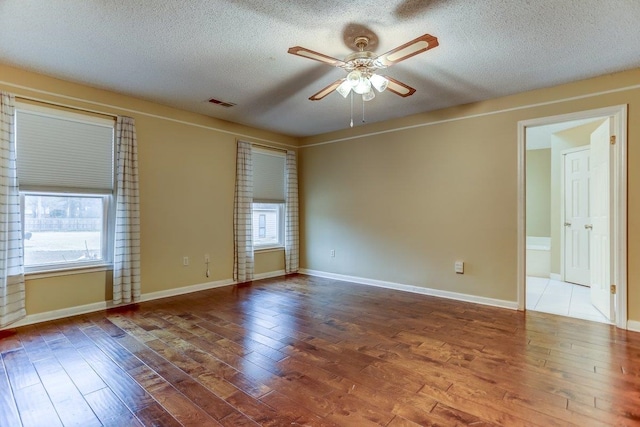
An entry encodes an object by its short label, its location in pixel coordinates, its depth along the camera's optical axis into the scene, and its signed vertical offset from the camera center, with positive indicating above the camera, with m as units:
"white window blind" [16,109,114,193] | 3.21 +0.67
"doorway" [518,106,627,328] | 3.19 +0.14
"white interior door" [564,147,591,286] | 5.02 -0.01
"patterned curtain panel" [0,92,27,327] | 2.99 -0.12
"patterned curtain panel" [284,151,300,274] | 5.77 -0.01
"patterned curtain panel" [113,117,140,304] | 3.73 -0.06
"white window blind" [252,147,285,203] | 5.38 +0.68
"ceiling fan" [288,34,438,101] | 2.29 +1.13
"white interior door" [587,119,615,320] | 3.32 -0.05
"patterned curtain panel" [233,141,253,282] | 5.00 -0.03
